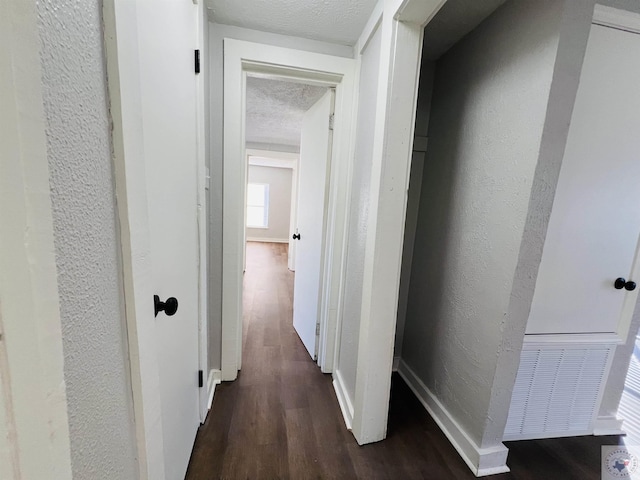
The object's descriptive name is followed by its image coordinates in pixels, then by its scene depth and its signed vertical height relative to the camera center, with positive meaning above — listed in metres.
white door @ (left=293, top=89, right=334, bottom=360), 1.96 -0.11
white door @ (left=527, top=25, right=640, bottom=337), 1.18 +0.08
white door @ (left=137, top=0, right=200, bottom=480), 0.77 -0.01
